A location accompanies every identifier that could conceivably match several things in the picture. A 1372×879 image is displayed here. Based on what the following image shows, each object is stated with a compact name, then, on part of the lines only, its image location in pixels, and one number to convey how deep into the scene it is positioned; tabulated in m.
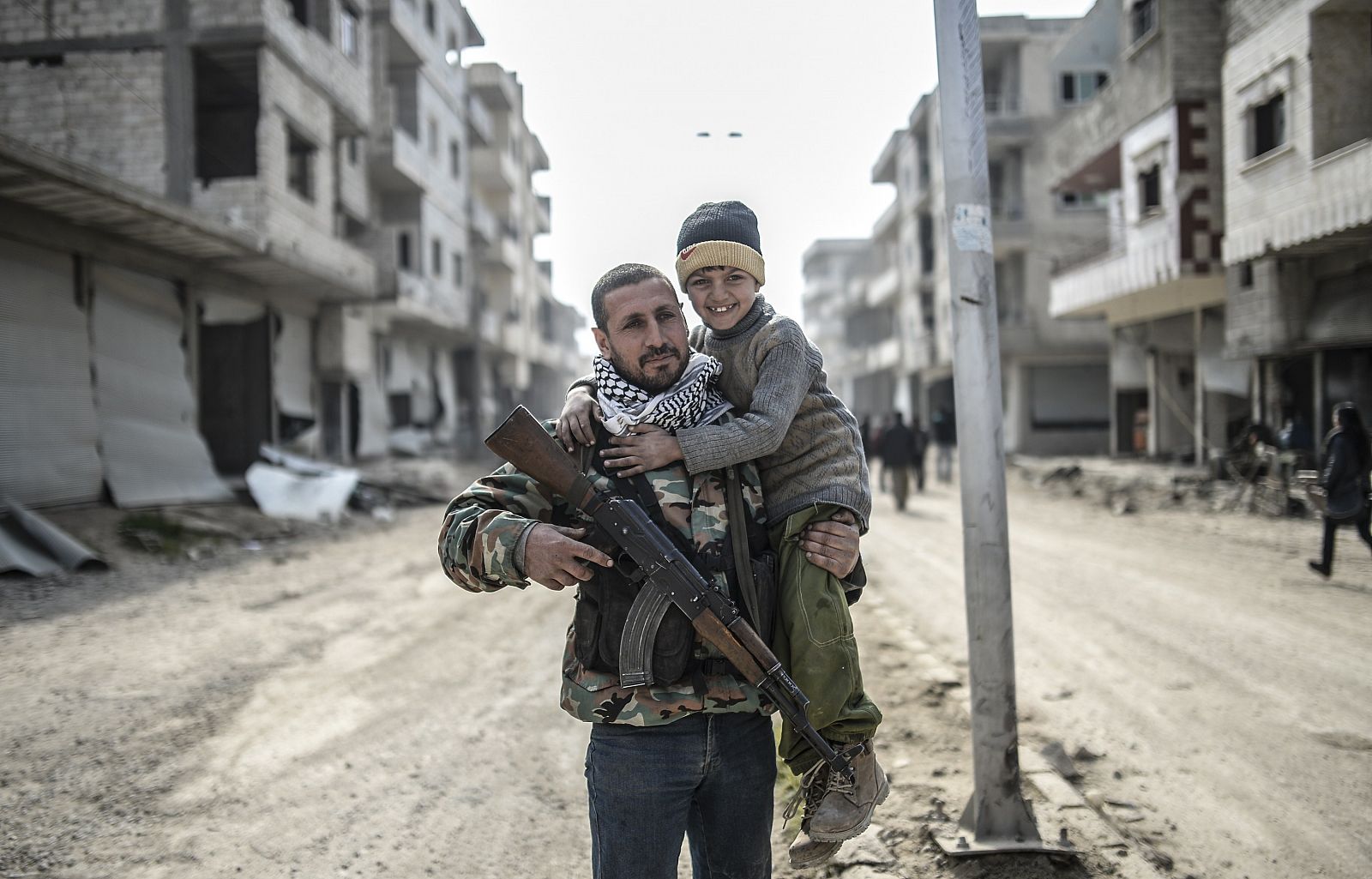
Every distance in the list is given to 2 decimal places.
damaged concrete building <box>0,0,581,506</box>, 10.59
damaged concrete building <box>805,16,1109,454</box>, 28.56
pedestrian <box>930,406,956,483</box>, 19.36
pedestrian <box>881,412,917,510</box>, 15.09
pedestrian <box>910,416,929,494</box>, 17.17
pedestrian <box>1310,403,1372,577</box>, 7.91
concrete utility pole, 2.97
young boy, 1.91
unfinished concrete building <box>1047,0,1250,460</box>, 15.81
